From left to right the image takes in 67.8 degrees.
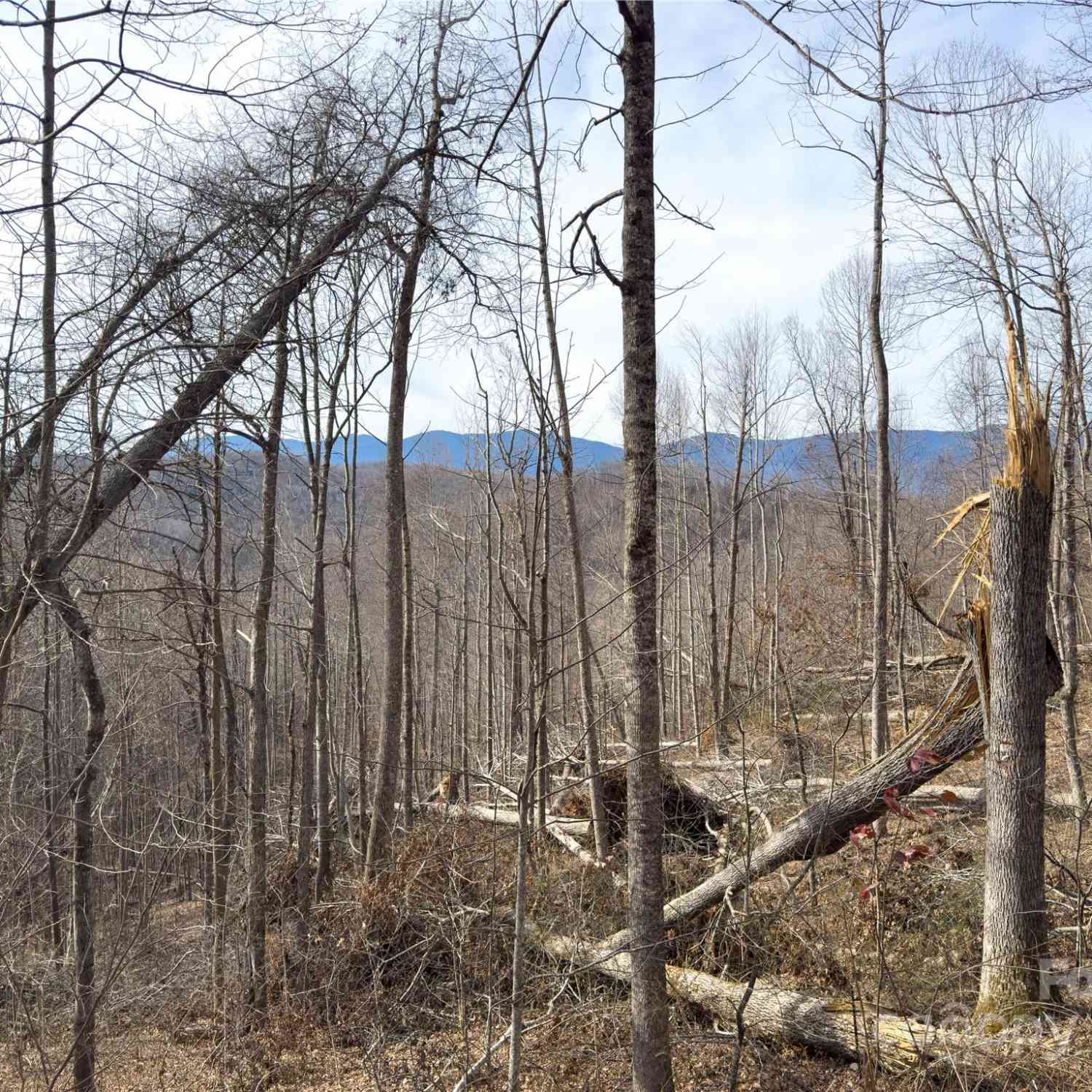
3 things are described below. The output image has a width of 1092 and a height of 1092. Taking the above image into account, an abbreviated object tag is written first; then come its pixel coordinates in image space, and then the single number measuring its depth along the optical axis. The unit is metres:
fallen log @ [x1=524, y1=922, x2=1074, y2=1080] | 4.29
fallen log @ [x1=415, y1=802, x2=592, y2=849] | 9.71
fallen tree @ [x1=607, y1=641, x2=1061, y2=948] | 6.25
